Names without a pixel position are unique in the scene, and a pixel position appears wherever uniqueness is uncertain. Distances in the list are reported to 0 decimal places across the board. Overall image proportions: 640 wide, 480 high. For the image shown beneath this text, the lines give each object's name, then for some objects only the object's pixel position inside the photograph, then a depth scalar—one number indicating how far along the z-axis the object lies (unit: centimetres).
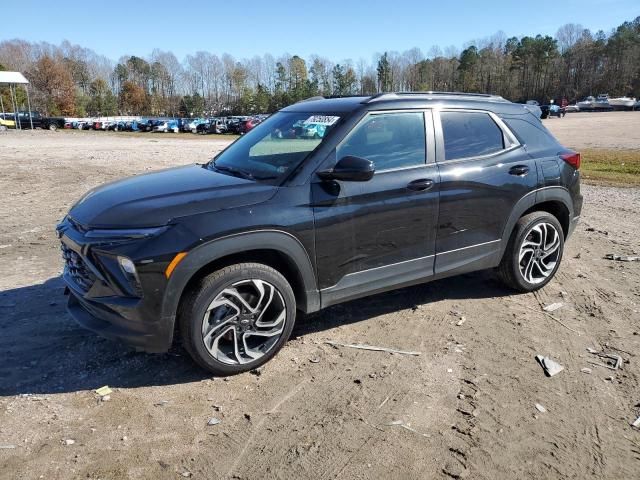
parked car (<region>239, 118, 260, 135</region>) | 4419
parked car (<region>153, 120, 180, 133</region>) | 5506
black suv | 324
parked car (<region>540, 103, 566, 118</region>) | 6512
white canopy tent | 4469
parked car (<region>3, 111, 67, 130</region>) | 5544
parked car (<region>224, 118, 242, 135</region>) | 4838
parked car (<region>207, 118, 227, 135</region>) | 5016
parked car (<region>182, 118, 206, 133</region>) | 5441
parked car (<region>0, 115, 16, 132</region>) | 4978
